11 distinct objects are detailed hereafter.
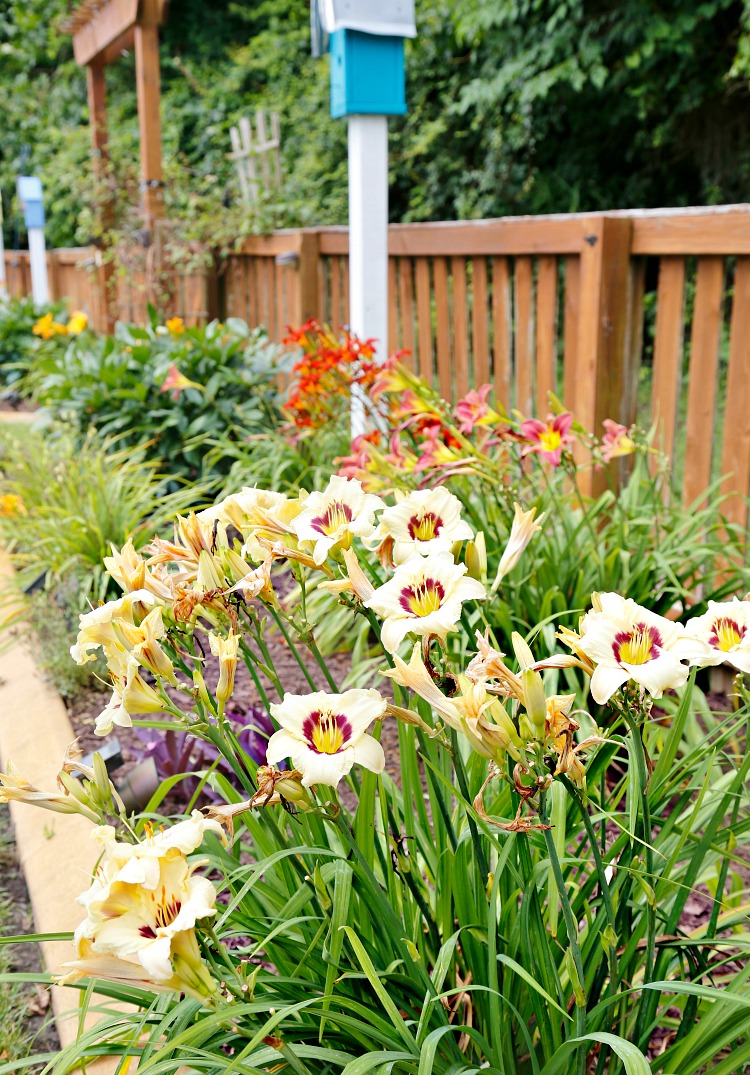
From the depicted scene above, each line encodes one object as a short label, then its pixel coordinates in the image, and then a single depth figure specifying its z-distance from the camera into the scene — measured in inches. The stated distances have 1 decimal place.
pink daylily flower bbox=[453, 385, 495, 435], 98.1
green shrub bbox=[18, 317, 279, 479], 177.0
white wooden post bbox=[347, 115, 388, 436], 149.9
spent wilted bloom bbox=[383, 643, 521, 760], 35.6
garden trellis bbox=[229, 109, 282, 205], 315.3
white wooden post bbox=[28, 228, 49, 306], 417.7
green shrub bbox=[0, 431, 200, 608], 136.9
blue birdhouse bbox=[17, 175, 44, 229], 433.4
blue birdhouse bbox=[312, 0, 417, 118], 141.2
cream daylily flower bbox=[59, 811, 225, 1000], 31.8
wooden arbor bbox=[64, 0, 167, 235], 267.0
